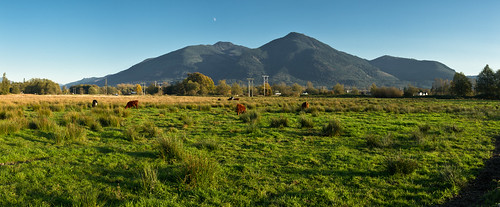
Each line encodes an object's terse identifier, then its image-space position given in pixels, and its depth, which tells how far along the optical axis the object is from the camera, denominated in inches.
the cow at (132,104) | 869.7
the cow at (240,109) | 753.4
